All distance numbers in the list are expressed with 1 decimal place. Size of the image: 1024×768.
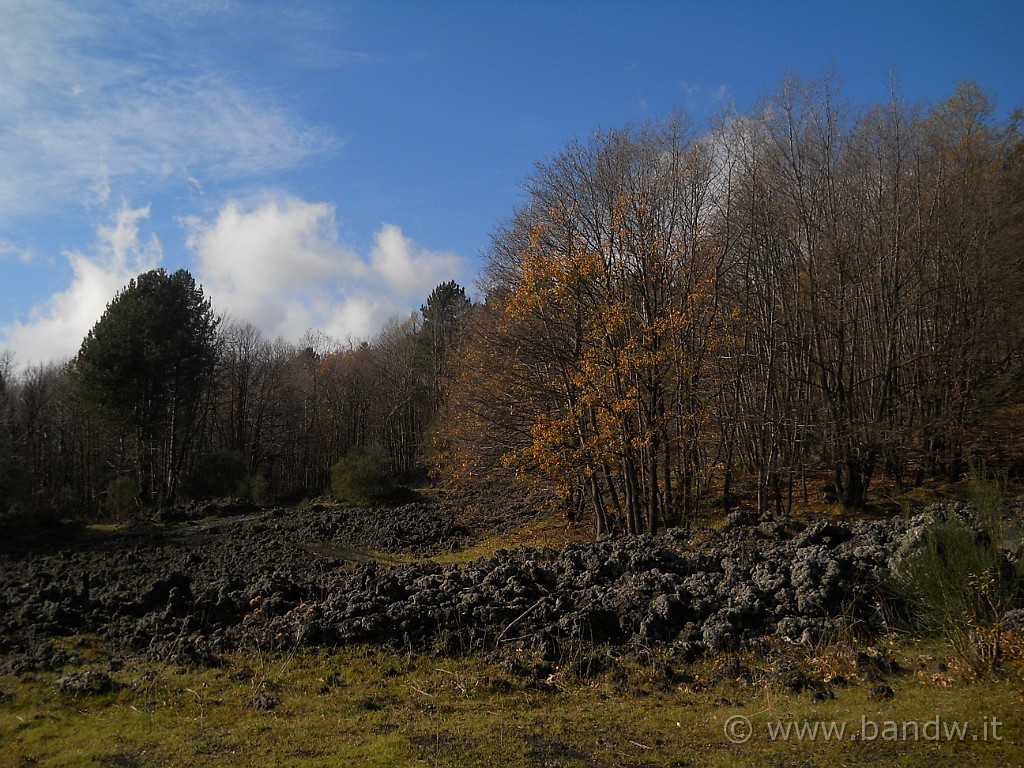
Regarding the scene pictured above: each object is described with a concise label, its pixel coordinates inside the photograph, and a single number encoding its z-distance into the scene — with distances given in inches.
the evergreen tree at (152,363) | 1255.5
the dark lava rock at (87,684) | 301.5
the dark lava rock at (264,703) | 285.6
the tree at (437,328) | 1872.5
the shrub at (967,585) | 258.5
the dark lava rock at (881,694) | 245.3
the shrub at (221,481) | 1364.4
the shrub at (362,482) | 1283.2
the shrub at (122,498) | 1258.6
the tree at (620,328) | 669.9
